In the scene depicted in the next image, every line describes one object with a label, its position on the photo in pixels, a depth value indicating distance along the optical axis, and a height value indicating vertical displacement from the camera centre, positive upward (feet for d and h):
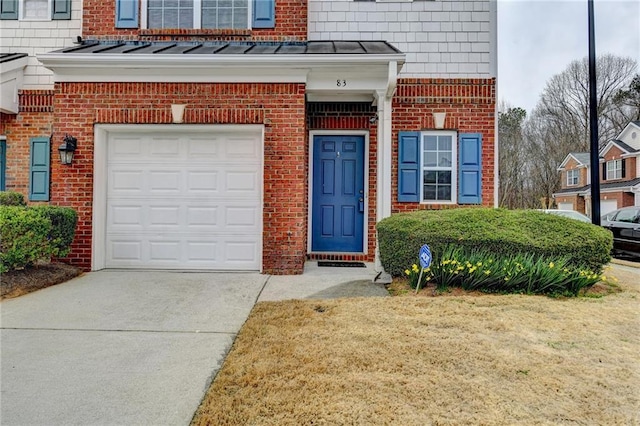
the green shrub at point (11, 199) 18.51 +0.78
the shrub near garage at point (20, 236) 15.19 -0.89
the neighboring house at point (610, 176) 72.74 +10.15
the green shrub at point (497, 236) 14.98 -0.60
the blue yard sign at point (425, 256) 14.12 -1.37
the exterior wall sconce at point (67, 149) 18.56 +3.27
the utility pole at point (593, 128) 25.61 +6.61
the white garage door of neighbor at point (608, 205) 75.25 +3.50
